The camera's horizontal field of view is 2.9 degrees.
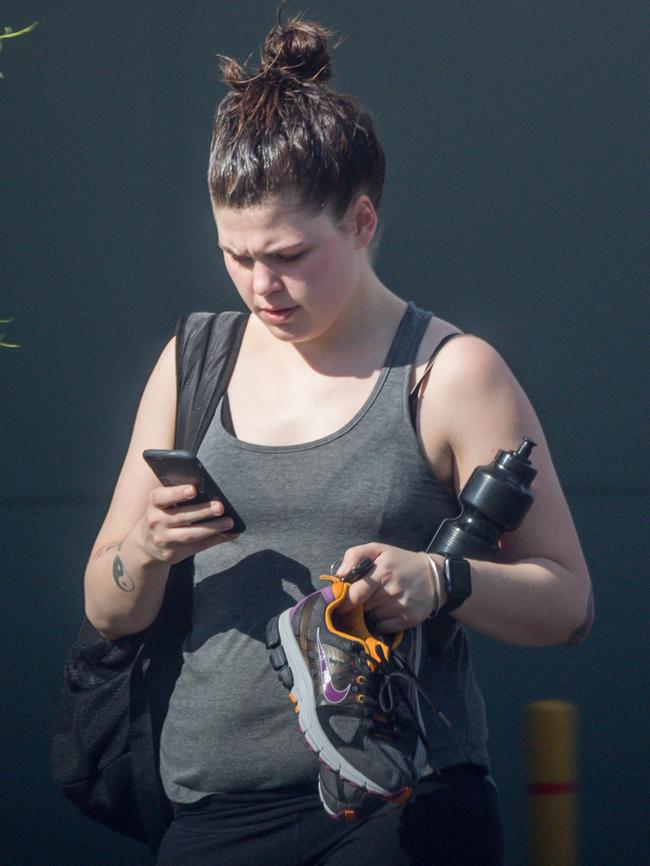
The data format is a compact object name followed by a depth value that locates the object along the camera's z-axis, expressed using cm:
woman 1394
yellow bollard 1430
